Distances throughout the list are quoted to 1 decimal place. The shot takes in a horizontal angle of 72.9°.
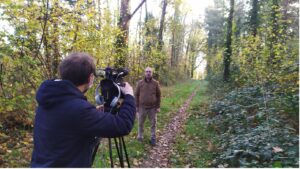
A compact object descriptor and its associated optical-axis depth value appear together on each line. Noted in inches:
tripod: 89.4
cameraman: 64.0
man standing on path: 255.2
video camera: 81.0
